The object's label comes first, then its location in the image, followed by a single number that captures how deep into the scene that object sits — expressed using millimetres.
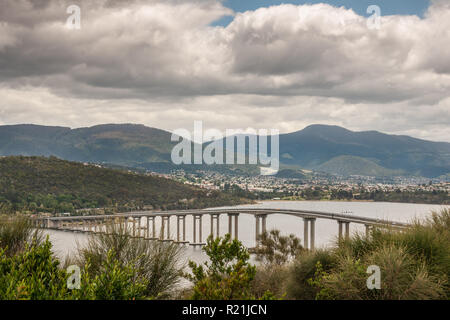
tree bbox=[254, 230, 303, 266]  31016
